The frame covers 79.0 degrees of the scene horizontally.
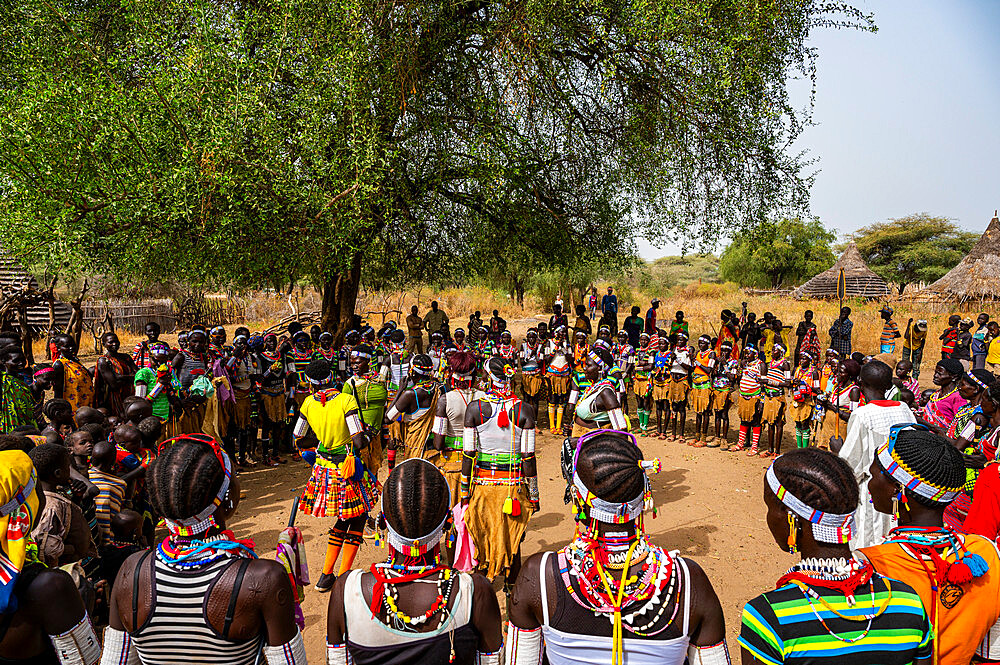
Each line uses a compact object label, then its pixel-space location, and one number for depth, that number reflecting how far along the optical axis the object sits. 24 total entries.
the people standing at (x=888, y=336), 14.09
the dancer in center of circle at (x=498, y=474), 5.31
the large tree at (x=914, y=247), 51.38
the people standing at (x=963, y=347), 13.09
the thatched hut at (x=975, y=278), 25.92
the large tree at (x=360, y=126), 10.18
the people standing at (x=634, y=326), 16.36
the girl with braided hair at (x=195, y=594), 2.29
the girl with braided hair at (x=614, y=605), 2.24
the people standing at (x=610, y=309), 19.61
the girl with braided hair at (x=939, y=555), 2.31
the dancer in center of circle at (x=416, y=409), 6.46
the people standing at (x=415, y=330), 16.34
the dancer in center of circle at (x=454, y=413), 5.82
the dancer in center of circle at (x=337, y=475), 5.41
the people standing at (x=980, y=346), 13.58
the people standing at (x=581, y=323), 15.36
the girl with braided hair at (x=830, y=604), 2.07
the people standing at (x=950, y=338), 13.14
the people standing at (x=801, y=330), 16.20
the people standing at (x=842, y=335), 14.33
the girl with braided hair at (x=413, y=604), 2.30
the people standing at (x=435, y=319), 17.12
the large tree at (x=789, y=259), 52.09
